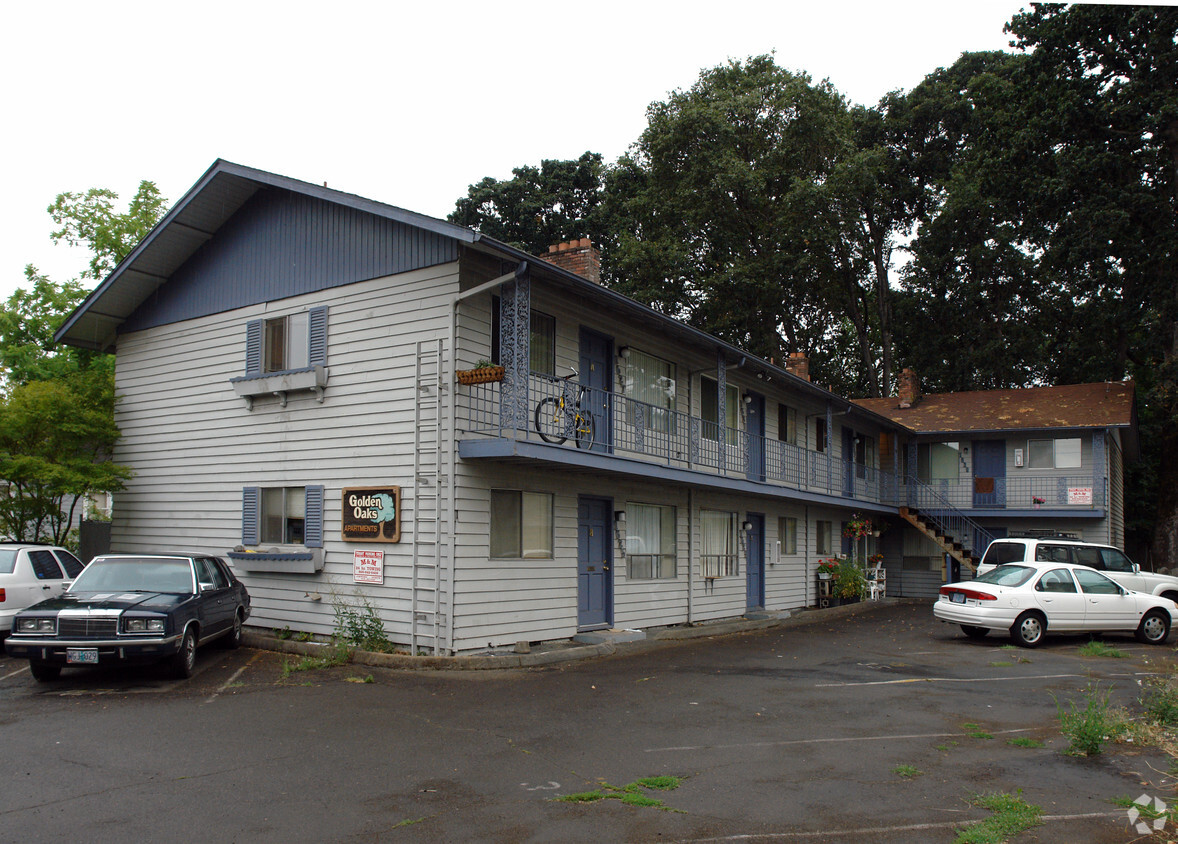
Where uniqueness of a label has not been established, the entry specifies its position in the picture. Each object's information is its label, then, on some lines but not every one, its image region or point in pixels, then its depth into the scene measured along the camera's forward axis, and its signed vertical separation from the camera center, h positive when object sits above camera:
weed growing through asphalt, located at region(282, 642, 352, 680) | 12.05 -2.29
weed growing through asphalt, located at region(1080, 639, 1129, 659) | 15.14 -2.71
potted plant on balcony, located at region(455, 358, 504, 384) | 11.84 +1.62
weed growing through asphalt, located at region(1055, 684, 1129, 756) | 7.71 -2.10
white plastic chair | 26.66 -2.75
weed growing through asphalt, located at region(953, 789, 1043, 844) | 5.61 -2.17
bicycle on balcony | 13.56 +1.17
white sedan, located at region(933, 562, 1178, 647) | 16.30 -2.08
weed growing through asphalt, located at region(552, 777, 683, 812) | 6.39 -2.22
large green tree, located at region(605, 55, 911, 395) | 34.56 +11.74
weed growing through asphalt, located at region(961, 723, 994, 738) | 8.73 -2.37
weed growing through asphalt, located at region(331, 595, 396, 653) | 12.89 -1.95
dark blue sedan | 10.29 -1.46
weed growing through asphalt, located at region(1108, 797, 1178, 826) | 5.97 -2.17
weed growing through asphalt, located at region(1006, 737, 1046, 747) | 8.26 -2.31
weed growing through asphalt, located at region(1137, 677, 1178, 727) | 8.53 -2.07
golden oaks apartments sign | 13.16 -0.29
